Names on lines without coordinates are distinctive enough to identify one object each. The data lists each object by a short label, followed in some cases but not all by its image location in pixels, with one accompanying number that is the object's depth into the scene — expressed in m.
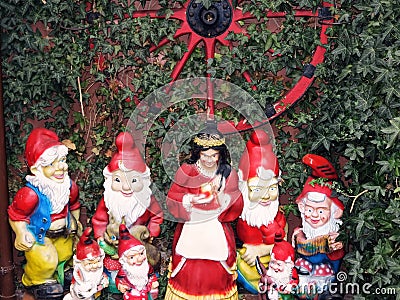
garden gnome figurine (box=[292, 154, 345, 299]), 4.39
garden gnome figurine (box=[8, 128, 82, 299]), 4.43
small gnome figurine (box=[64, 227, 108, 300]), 4.32
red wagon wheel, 4.56
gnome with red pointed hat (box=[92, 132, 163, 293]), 4.49
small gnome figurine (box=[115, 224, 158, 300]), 4.33
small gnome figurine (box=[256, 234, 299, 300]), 4.30
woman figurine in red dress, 4.30
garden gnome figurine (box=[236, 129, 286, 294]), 4.44
